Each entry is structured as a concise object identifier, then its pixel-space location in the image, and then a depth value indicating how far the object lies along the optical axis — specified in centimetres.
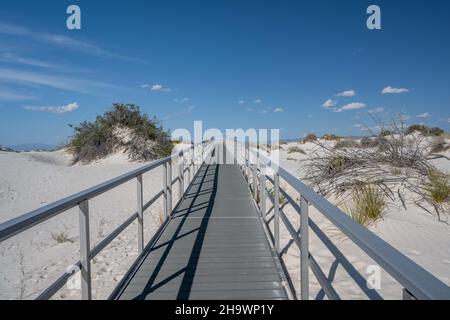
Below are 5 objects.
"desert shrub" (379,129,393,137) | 868
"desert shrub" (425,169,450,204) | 628
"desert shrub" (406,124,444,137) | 920
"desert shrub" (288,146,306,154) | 2562
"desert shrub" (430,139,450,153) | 1760
